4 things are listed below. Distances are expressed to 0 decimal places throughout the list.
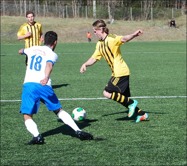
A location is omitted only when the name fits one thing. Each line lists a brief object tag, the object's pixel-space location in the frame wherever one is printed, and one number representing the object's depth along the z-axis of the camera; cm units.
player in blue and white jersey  1596
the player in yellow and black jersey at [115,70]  1986
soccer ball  2023
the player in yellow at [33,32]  2986
